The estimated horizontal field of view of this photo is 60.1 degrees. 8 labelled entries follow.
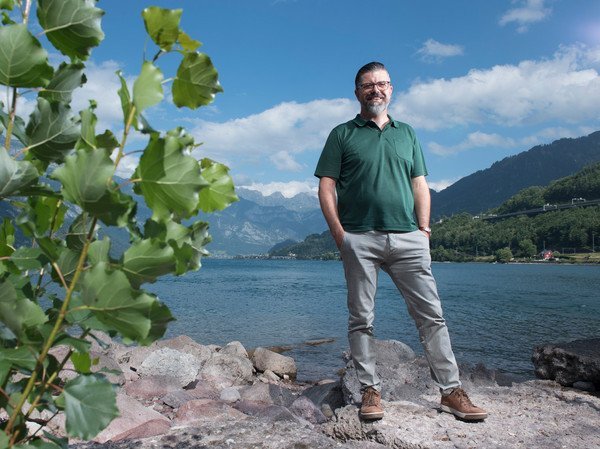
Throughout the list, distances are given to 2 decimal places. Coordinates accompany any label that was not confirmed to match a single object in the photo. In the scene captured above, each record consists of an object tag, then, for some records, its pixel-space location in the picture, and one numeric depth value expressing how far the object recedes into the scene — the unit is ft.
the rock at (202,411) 18.26
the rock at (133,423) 15.62
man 15.46
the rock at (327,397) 25.05
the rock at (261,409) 20.02
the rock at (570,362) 26.76
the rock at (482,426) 13.83
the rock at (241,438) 10.58
